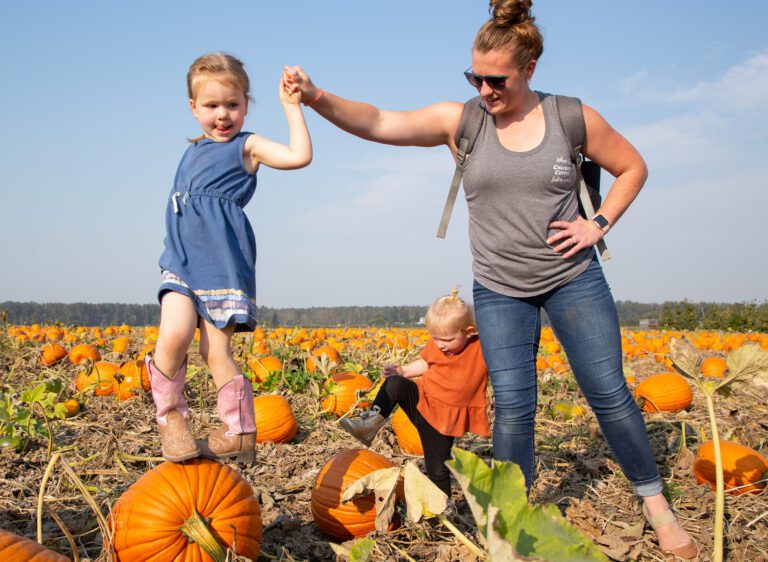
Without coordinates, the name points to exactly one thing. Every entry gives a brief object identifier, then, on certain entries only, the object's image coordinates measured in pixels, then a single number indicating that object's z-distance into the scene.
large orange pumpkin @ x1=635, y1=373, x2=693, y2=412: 5.35
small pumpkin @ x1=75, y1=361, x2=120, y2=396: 5.36
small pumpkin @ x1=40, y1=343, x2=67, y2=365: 6.98
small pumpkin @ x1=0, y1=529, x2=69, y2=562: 1.93
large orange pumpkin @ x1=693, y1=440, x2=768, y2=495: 3.51
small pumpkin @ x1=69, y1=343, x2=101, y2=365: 6.89
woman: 2.72
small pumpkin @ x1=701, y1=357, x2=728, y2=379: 7.13
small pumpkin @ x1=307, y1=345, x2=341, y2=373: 5.95
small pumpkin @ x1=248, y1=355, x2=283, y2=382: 5.69
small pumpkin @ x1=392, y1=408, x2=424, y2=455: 4.28
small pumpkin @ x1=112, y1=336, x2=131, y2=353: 7.35
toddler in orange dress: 3.24
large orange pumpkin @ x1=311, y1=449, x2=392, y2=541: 2.82
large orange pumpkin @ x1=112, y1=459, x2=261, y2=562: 2.33
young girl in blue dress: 2.69
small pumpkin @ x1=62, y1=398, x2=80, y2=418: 4.77
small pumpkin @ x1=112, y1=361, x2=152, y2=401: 5.30
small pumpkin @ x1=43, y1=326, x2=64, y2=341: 8.38
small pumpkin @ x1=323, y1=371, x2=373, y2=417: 4.95
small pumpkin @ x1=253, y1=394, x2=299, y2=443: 4.33
